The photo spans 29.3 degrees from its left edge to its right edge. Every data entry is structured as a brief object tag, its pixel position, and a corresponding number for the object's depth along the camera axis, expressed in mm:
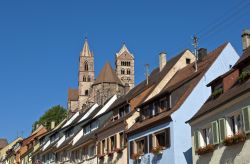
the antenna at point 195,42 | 36781
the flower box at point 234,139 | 21922
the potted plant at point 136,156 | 34125
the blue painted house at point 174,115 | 30297
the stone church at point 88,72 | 180125
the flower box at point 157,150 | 31092
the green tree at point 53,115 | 131375
